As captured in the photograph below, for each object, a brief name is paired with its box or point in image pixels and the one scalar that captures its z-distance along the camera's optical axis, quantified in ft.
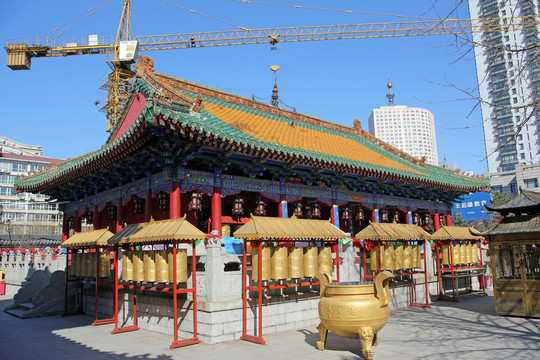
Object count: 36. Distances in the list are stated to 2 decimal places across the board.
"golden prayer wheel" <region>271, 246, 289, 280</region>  29.27
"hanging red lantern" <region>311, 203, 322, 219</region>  49.06
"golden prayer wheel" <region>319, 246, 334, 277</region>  32.19
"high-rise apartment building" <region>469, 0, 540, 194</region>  201.77
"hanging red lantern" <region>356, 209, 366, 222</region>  54.19
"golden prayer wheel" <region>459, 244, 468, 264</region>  47.52
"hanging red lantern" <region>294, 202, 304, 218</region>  46.88
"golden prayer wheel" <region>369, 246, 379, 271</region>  38.09
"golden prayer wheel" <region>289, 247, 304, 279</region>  30.25
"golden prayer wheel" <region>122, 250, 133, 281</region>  32.53
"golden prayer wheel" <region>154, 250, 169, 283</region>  29.30
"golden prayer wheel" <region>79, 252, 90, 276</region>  40.24
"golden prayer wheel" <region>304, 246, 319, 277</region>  31.09
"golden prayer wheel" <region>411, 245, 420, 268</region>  41.27
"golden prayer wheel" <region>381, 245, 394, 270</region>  38.16
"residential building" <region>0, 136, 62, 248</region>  206.94
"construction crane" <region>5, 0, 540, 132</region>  131.95
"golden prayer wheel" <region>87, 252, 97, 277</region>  39.27
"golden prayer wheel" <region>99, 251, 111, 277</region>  39.09
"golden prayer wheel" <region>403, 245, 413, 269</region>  40.25
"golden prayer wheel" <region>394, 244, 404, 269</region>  39.22
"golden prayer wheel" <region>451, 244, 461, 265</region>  46.75
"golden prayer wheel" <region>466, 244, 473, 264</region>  48.32
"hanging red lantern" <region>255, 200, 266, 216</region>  43.96
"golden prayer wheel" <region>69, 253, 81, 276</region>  41.45
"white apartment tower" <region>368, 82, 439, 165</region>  501.56
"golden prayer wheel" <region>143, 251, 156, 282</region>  30.45
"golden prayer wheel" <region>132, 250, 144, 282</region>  31.45
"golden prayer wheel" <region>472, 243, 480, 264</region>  49.06
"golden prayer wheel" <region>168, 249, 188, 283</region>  28.60
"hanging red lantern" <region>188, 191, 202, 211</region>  38.70
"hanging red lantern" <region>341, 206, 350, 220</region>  52.95
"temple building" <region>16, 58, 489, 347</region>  29.30
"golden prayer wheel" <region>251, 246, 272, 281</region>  28.68
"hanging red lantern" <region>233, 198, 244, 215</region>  42.32
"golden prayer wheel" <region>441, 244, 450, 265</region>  46.62
